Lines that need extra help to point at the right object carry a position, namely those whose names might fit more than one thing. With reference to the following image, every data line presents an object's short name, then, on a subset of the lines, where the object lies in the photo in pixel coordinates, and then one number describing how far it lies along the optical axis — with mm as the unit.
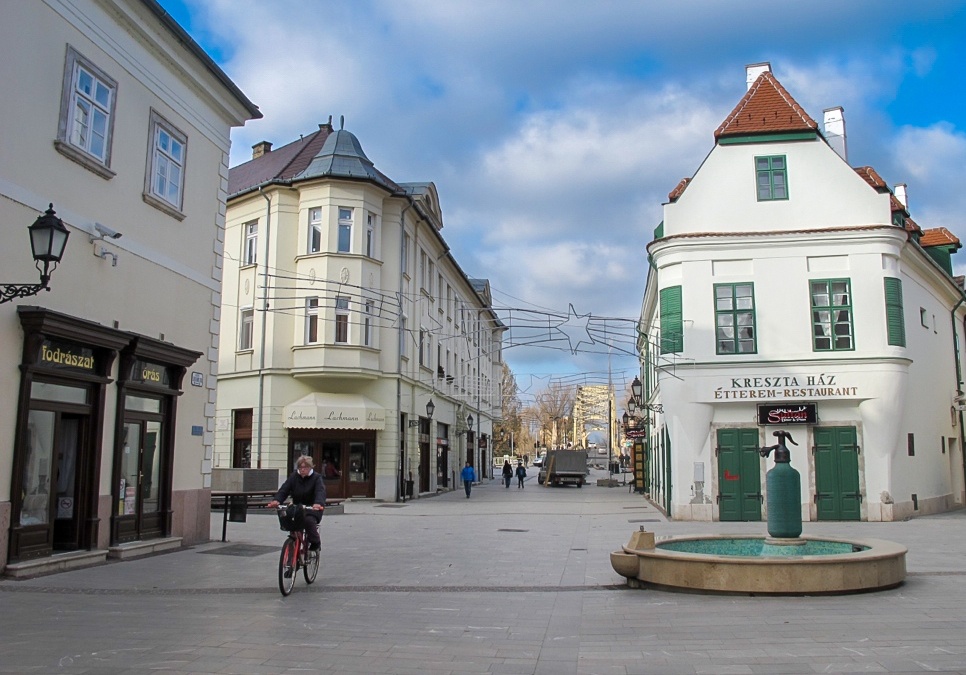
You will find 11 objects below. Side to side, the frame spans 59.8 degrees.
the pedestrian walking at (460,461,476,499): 36562
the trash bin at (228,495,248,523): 15672
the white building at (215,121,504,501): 30203
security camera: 12969
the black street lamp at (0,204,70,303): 9445
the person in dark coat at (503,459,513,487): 47500
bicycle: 10273
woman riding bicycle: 10766
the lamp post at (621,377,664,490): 33094
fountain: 9852
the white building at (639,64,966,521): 21094
